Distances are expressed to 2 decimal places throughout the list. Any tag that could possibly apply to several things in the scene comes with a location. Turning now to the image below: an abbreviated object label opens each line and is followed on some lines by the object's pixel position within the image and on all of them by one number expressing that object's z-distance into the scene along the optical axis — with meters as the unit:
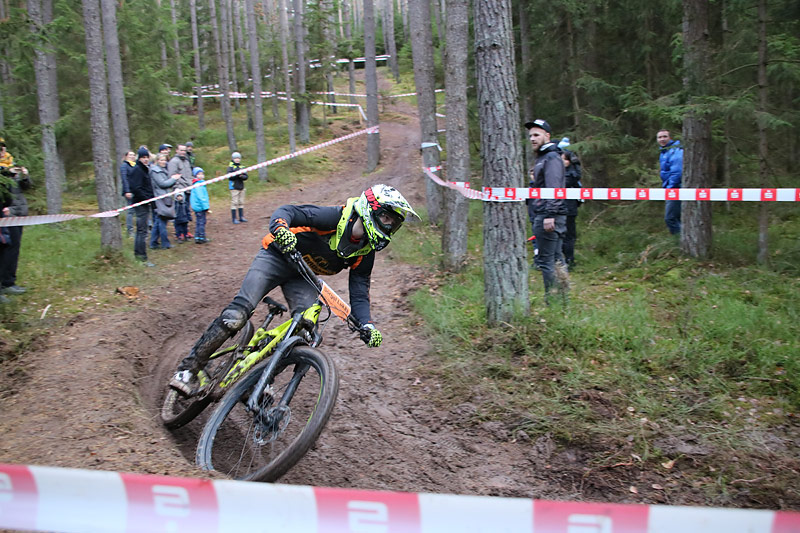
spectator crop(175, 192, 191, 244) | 13.84
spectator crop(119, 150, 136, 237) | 12.16
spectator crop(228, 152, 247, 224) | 16.33
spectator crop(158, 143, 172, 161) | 13.29
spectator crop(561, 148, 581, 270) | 9.90
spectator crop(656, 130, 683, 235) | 10.46
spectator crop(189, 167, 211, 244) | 13.96
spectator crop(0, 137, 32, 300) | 8.35
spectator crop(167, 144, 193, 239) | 13.59
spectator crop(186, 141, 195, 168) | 15.08
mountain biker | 5.04
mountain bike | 4.41
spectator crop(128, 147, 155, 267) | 11.70
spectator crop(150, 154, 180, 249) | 12.80
